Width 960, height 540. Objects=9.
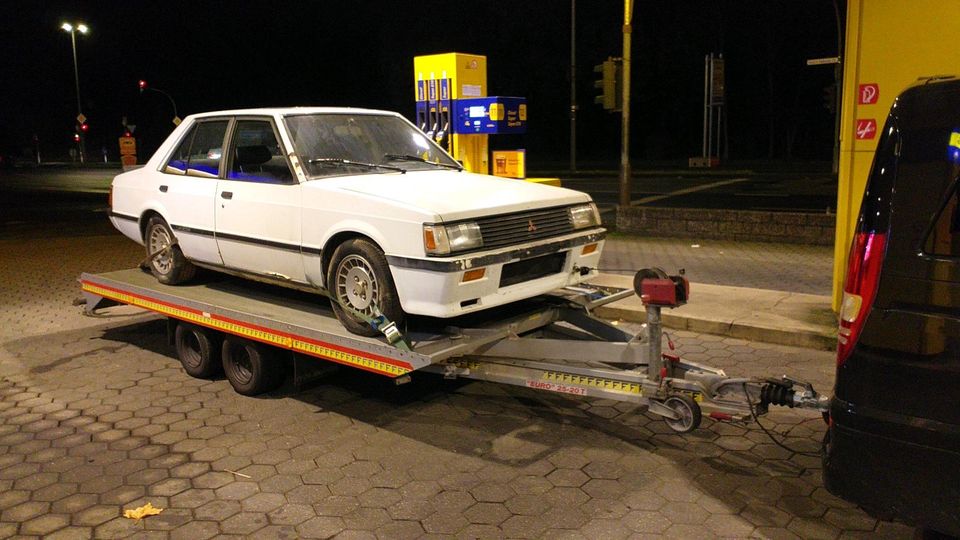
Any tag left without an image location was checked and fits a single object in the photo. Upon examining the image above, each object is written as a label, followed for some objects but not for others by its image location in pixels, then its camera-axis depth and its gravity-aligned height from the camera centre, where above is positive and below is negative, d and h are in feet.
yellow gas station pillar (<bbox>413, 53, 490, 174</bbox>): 39.60 +2.67
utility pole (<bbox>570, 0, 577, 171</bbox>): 110.63 +7.35
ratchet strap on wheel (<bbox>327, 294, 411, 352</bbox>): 15.06 -3.55
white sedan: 15.34 -1.53
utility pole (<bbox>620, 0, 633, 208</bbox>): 40.19 +1.31
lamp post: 151.12 +24.17
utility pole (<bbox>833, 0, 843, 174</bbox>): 60.19 +3.84
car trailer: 14.38 -4.21
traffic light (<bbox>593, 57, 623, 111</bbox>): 42.83 +3.38
